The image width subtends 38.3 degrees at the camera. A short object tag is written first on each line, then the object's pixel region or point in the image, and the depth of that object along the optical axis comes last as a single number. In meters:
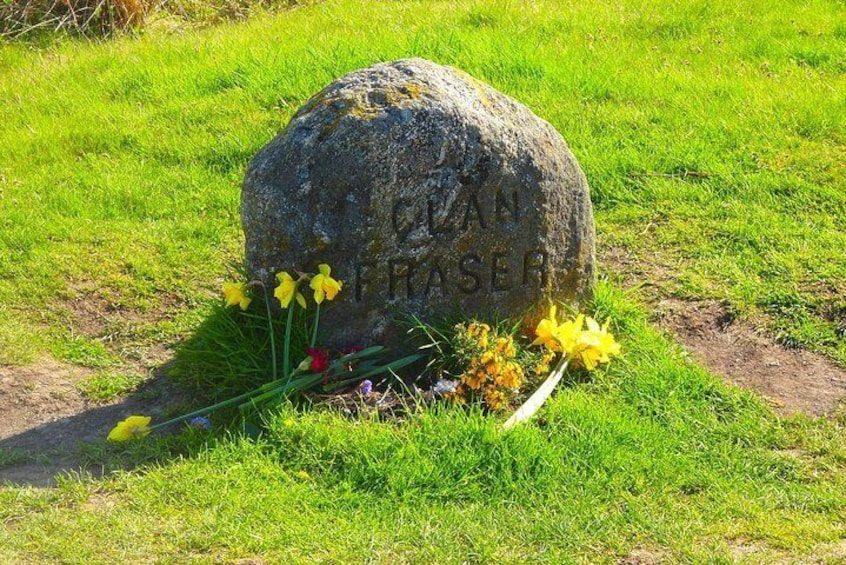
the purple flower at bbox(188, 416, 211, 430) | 5.17
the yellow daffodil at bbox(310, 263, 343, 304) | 5.18
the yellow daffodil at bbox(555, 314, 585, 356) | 5.44
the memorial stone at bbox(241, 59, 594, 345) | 5.18
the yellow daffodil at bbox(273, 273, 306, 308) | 5.20
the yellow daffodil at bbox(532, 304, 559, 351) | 5.47
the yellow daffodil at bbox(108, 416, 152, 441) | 5.09
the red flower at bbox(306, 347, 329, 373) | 5.23
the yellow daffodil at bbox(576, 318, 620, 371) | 5.45
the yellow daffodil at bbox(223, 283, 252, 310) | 5.36
